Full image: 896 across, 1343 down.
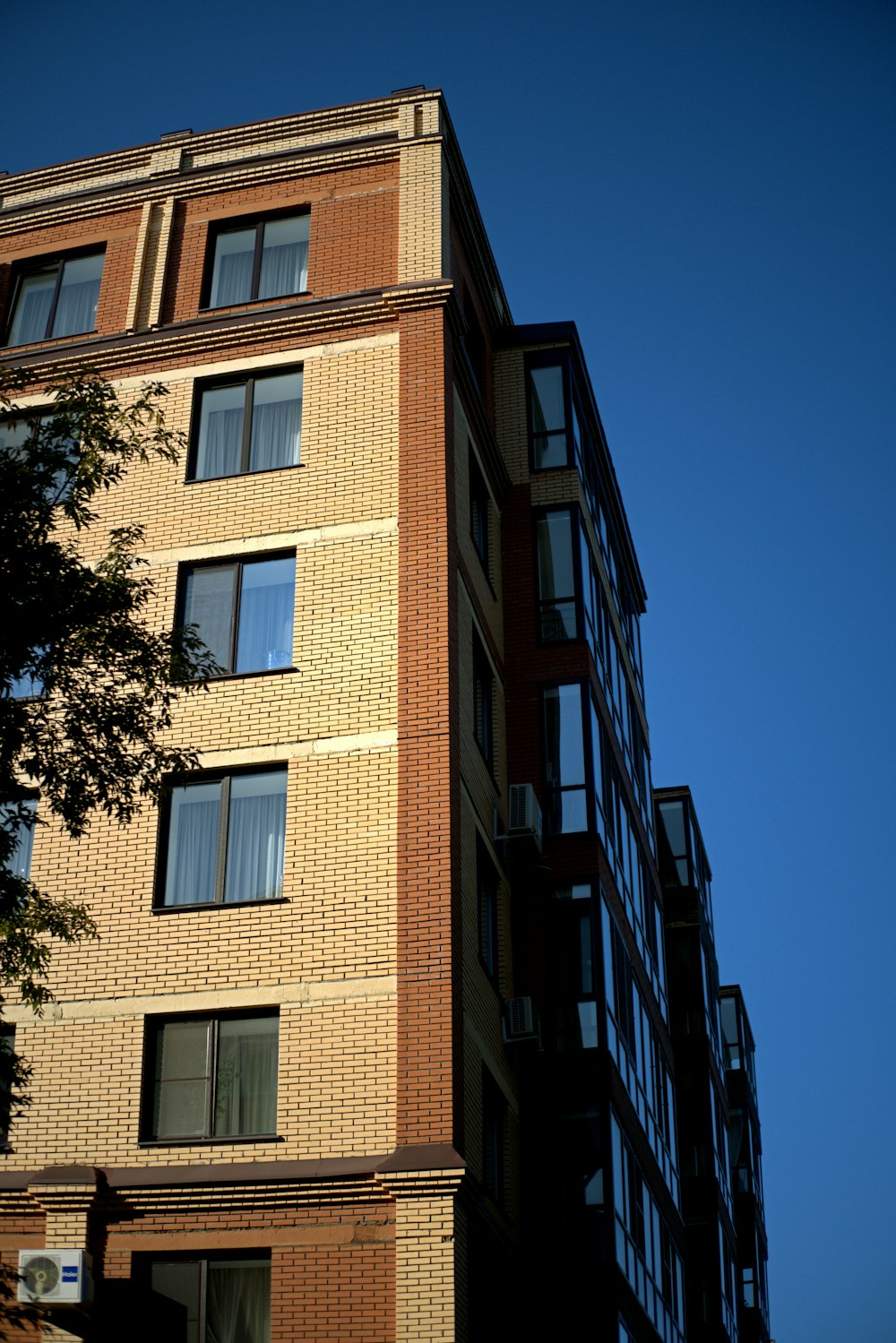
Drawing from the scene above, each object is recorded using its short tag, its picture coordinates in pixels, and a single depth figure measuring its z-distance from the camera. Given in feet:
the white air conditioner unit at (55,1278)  55.93
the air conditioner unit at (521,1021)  73.46
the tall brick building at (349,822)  59.88
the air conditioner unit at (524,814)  78.89
